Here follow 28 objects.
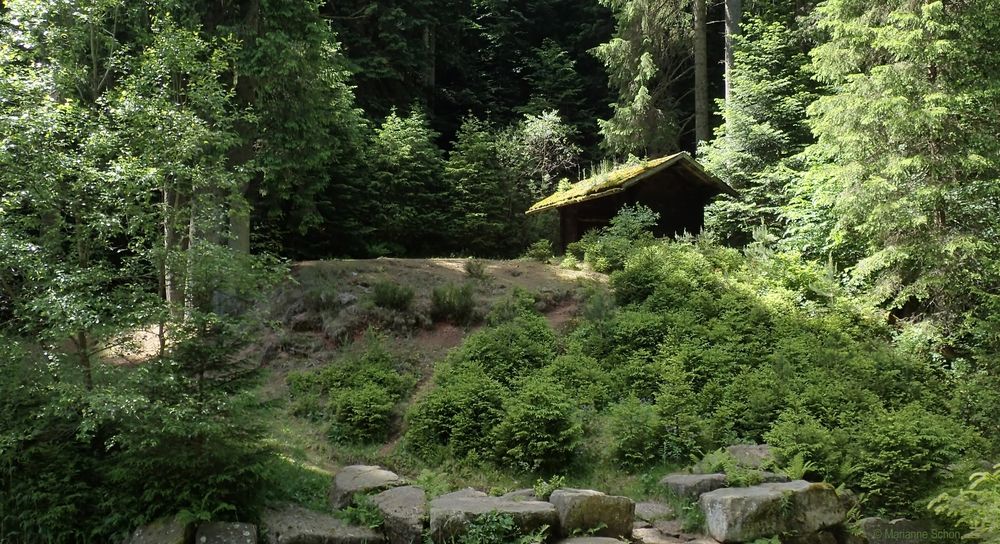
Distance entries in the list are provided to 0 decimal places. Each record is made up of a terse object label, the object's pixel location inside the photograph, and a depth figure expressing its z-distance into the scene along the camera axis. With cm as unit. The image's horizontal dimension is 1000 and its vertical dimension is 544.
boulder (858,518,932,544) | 729
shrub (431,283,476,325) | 1393
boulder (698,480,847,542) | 687
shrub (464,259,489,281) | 1572
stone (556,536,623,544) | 652
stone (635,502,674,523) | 776
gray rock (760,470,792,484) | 769
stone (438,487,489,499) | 751
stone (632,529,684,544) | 711
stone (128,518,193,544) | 630
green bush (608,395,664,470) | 918
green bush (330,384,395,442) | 1058
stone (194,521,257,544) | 634
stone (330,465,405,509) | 764
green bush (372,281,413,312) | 1395
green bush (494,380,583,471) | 910
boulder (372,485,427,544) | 679
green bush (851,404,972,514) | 772
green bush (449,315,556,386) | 1147
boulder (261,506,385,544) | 673
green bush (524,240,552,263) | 1902
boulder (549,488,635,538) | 683
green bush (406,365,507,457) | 979
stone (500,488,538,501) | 744
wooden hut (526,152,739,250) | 1844
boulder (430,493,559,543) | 664
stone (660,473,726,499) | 778
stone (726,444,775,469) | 820
